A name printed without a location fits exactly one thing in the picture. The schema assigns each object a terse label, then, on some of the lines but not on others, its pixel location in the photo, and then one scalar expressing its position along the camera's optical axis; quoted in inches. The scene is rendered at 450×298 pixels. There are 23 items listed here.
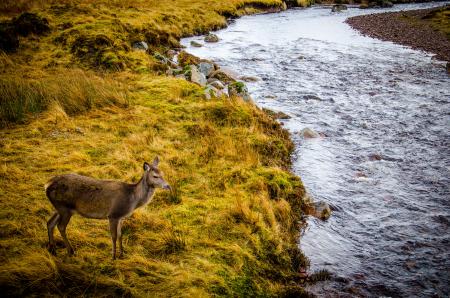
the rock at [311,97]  603.0
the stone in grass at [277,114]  513.7
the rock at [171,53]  765.7
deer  190.5
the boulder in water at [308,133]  461.1
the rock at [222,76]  637.8
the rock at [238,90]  527.3
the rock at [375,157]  409.7
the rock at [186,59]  698.3
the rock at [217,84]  582.6
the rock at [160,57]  694.5
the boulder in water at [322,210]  305.1
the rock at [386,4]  2079.0
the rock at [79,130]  381.1
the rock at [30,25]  721.0
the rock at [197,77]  576.1
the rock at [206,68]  666.2
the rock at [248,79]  684.7
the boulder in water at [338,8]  1812.5
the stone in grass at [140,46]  730.2
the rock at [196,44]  925.2
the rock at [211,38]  998.4
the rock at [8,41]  630.5
